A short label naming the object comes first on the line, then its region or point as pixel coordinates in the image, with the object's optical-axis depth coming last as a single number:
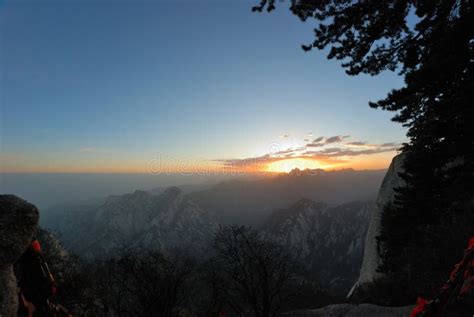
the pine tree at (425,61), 7.15
